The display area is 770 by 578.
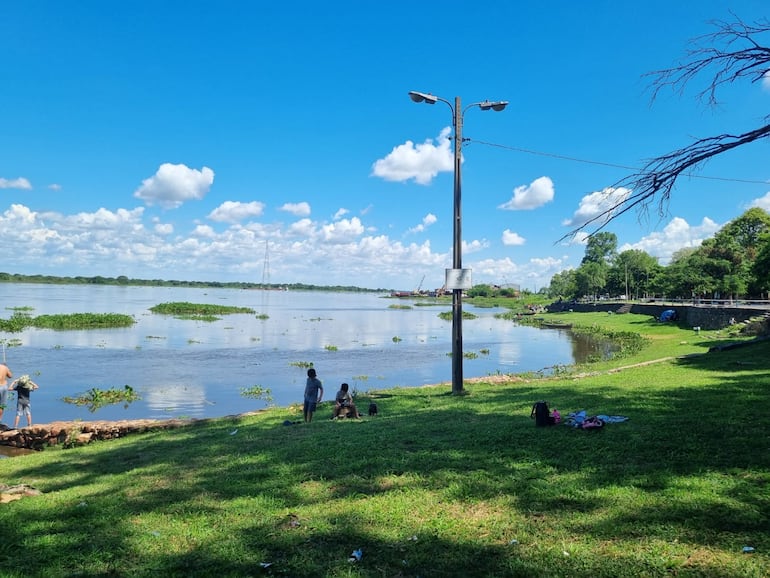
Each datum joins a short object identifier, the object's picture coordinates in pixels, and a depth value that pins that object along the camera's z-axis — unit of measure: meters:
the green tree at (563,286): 118.29
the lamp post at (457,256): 14.24
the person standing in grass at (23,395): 14.78
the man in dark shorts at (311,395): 12.41
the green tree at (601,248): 128.62
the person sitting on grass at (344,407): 12.36
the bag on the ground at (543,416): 8.28
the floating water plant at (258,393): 20.84
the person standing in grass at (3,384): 13.97
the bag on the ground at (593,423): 7.71
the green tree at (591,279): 103.88
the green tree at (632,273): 90.44
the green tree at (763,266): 29.75
